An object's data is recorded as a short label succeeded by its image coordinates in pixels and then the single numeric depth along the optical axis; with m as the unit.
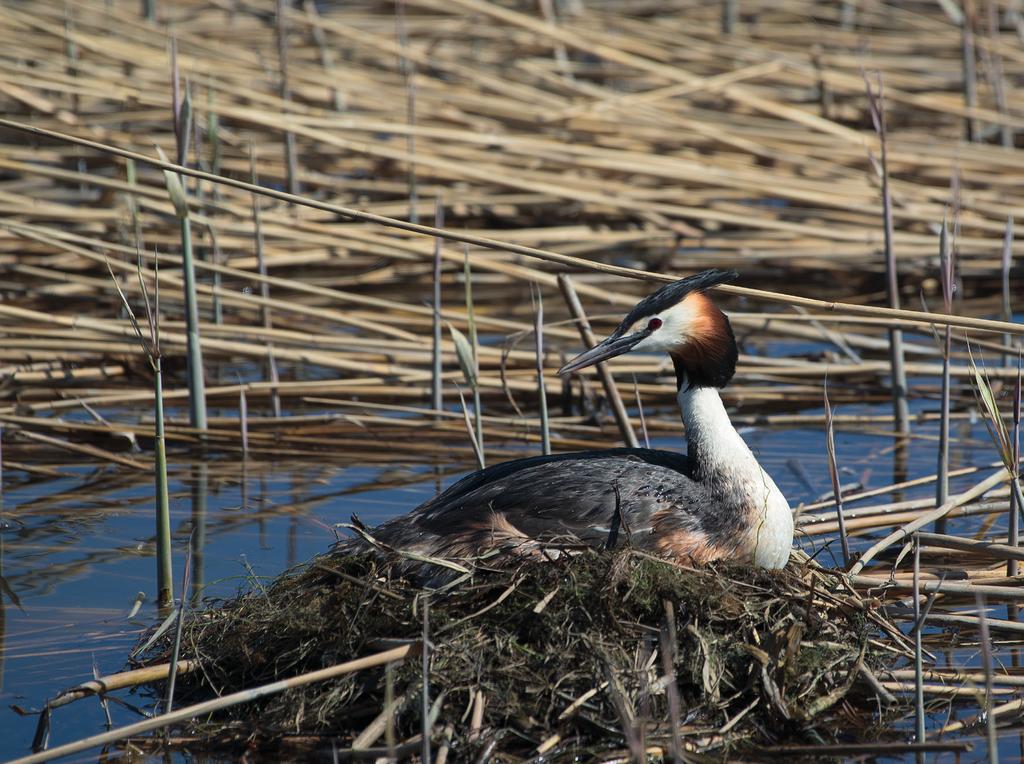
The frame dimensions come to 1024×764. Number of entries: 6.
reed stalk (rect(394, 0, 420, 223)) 16.06
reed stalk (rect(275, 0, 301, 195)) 15.87
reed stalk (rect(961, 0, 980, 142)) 19.75
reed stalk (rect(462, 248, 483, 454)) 10.24
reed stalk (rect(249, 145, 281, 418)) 13.34
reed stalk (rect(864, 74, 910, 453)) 10.78
